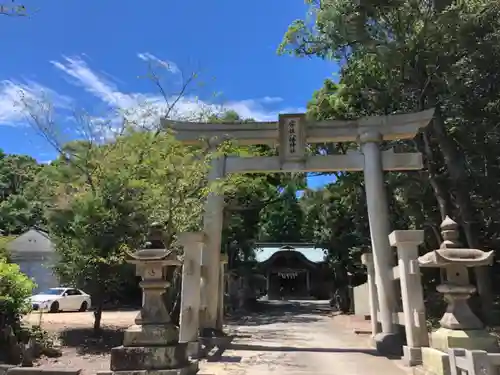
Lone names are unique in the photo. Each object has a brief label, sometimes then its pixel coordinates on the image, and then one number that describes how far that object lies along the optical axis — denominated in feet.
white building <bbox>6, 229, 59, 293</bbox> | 101.96
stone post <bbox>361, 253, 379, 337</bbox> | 43.77
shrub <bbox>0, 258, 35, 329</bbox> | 37.32
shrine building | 131.44
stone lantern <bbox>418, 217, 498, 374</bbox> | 23.53
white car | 75.20
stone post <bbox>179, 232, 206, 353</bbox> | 35.58
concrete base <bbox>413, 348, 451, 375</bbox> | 22.76
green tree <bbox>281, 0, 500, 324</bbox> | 45.06
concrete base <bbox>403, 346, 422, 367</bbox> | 31.53
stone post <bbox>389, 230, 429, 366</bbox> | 32.65
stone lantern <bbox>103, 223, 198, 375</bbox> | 23.99
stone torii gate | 41.06
